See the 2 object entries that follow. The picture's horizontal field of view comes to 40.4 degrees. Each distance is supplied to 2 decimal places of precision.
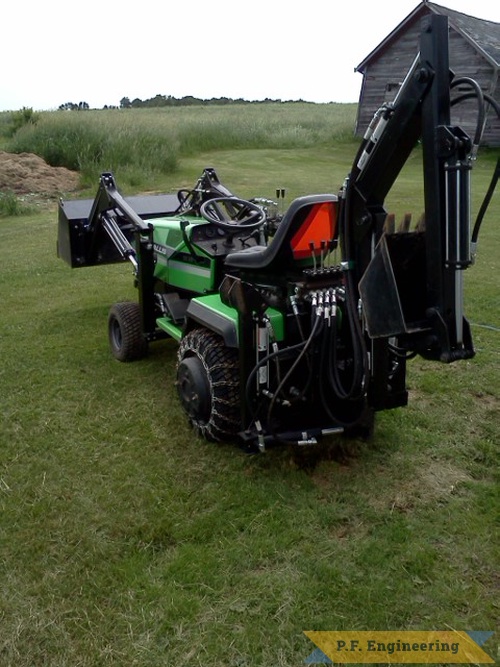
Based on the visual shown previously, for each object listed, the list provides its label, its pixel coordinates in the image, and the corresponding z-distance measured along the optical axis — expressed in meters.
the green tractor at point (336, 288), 2.68
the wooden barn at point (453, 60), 18.16
